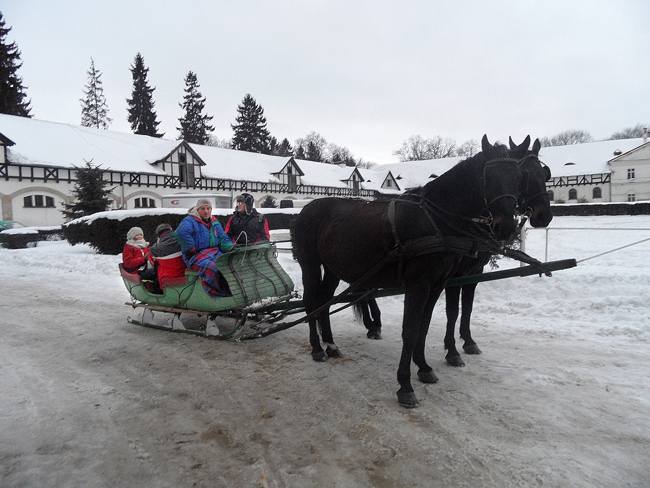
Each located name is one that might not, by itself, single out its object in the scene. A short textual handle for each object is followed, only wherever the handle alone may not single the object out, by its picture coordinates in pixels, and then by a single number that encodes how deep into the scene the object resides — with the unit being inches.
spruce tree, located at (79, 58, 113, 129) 2180.1
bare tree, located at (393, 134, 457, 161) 3102.9
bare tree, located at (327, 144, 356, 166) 3002.2
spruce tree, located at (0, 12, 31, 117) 1690.5
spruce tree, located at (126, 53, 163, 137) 2233.0
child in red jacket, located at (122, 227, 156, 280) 253.8
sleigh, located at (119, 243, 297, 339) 217.5
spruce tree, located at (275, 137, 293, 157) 2926.7
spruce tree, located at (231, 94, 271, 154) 2615.7
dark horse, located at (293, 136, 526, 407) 147.1
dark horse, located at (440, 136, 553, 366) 147.3
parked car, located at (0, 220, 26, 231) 999.8
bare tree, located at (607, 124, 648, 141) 2704.2
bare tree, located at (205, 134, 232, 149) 2821.1
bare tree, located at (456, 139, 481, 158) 2879.2
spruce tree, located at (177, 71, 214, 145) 2449.6
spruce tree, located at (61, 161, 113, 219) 864.9
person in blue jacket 222.2
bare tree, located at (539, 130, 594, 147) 3002.0
